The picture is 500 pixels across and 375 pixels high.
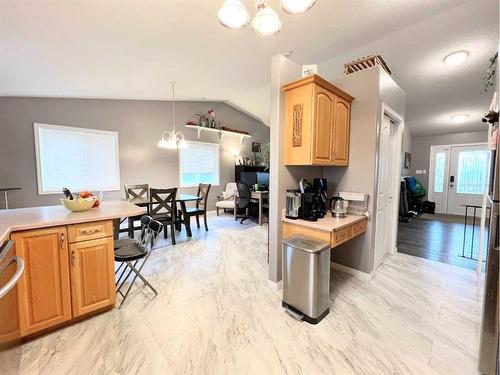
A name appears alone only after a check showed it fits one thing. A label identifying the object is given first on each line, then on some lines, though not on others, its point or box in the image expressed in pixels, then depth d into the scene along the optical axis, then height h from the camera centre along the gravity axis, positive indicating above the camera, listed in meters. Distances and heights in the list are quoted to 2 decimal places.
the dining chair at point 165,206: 3.57 -0.55
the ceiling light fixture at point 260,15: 1.39 +1.09
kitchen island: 1.53 -0.70
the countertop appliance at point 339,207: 2.38 -0.36
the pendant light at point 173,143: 4.08 +0.60
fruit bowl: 1.97 -0.28
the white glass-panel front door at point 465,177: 5.94 -0.04
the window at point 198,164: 5.77 +0.29
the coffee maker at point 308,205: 2.18 -0.31
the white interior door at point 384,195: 2.67 -0.26
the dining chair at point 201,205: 4.19 -0.64
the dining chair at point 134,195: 3.50 -0.40
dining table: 3.72 -0.48
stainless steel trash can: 1.80 -0.89
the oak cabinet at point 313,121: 2.08 +0.54
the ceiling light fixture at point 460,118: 4.91 +1.35
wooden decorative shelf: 5.64 +1.22
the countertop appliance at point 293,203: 2.20 -0.29
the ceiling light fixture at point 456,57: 2.77 +1.56
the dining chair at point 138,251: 2.03 -0.76
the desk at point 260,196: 5.07 -0.51
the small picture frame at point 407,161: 6.72 +0.46
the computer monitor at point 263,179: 5.88 -0.12
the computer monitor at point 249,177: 6.09 -0.07
